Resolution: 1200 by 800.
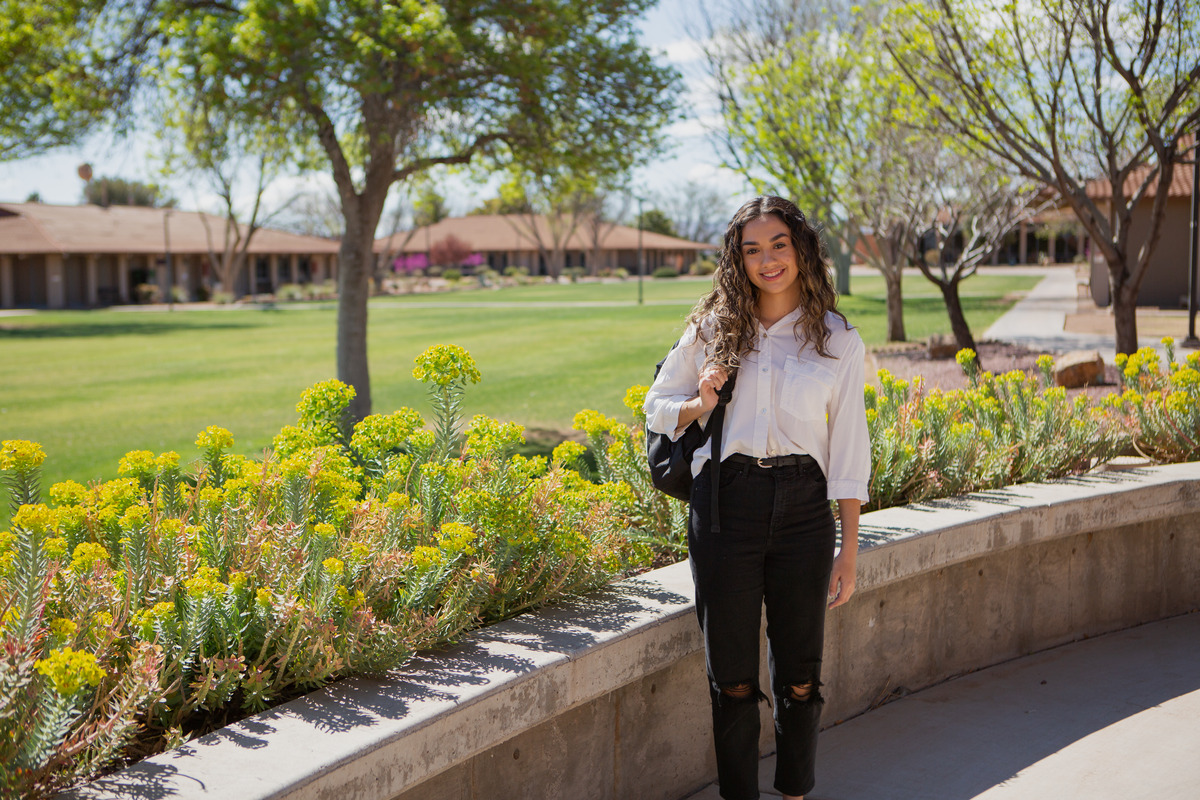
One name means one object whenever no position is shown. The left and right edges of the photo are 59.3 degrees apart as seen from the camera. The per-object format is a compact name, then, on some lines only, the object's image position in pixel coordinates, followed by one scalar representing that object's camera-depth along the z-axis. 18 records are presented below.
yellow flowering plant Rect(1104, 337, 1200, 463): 5.80
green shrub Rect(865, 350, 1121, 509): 4.93
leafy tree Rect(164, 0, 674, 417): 10.09
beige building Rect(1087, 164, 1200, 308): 27.08
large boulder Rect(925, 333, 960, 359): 16.78
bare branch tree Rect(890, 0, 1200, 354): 9.62
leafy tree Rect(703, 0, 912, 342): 16.61
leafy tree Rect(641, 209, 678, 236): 108.44
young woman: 2.96
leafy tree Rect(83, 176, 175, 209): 84.75
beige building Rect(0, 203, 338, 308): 53.16
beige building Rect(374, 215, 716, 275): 92.81
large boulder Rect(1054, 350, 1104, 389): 11.65
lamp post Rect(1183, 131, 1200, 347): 16.81
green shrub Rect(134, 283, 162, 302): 56.06
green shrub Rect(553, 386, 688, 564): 4.30
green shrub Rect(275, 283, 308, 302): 60.34
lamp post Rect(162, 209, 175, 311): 51.75
